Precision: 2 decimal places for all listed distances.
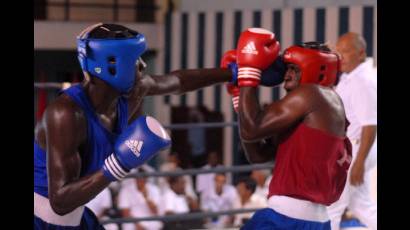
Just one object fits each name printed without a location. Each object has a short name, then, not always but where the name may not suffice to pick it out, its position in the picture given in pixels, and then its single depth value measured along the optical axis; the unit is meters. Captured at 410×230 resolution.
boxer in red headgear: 3.52
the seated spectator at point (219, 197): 10.20
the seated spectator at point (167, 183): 9.99
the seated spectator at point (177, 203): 9.43
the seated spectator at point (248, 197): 9.55
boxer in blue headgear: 2.89
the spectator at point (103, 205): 8.19
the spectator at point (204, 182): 10.51
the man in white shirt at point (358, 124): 5.88
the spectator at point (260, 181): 9.88
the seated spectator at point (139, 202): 8.88
